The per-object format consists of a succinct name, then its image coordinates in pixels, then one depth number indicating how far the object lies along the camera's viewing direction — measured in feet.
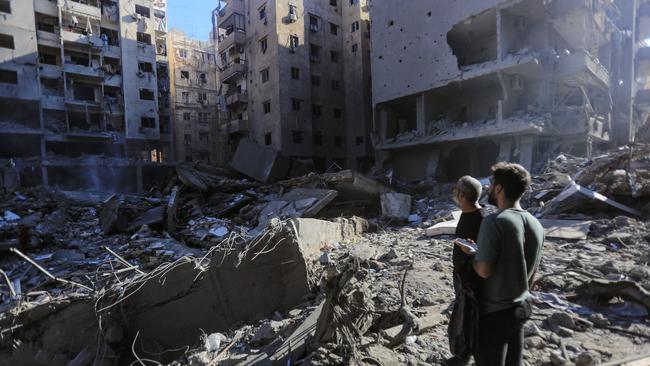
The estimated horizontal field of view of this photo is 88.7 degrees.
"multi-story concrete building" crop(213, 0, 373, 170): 81.51
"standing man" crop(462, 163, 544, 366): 5.71
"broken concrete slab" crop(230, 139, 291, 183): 52.54
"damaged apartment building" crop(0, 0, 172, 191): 75.46
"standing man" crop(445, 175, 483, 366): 6.34
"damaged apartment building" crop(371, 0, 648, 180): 46.50
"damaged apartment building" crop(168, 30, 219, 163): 120.88
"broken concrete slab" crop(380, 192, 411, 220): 34.89
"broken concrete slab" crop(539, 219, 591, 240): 19.57
